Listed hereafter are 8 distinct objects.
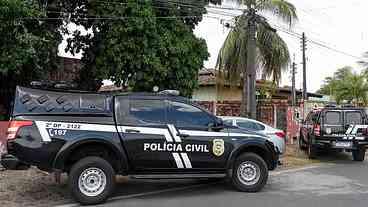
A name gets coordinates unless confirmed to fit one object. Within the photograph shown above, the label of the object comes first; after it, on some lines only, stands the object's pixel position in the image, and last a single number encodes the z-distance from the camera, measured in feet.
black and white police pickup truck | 28.55
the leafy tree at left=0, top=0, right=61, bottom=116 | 49.24
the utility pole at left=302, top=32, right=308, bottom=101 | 126.11
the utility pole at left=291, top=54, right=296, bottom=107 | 121.51
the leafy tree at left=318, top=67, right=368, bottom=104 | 186.19
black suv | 52.39
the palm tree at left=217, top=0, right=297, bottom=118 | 73.49
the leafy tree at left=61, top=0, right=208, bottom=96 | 56.80
